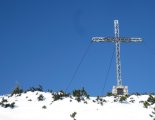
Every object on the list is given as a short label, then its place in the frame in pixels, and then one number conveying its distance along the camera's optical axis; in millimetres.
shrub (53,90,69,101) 31811
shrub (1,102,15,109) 29609
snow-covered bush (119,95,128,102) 32481
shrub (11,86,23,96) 33947
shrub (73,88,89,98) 32650
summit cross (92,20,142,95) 42656
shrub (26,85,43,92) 34453
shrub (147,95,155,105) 32459
